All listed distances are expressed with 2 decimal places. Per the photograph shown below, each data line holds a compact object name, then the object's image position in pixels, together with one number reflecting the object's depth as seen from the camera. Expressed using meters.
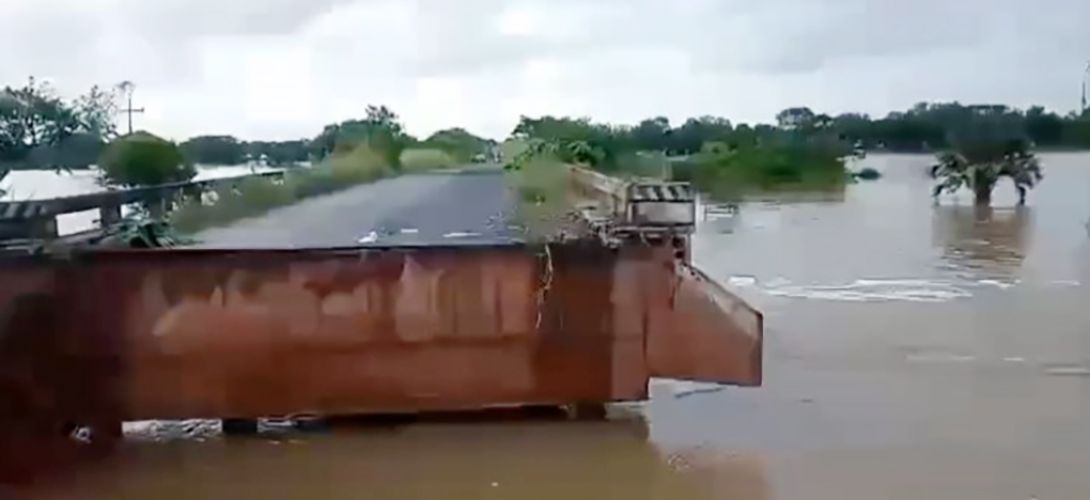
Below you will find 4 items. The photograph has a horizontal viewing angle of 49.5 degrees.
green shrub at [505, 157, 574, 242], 8.11
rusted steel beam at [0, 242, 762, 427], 6.38
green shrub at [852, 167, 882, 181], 45.88
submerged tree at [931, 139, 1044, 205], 31.84
